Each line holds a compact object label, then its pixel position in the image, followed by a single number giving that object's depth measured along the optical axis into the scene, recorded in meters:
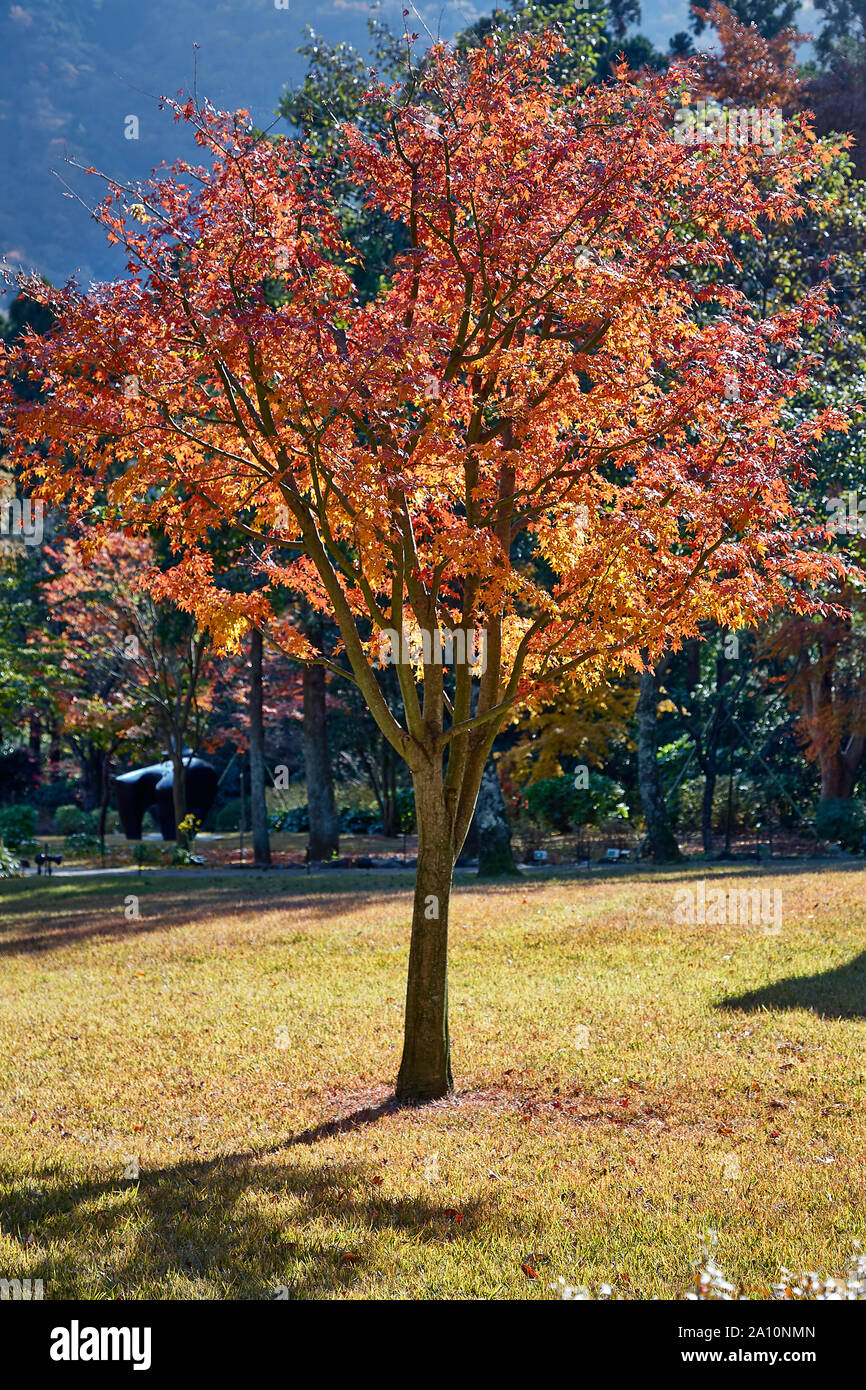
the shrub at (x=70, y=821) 32.94
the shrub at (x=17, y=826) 25.22
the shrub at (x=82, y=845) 25.48
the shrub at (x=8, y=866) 21.40
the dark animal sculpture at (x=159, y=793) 30.98
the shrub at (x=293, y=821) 35.69
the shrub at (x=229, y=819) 36.81
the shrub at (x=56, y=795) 40.44
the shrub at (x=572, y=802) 23.88
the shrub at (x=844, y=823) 21.28
